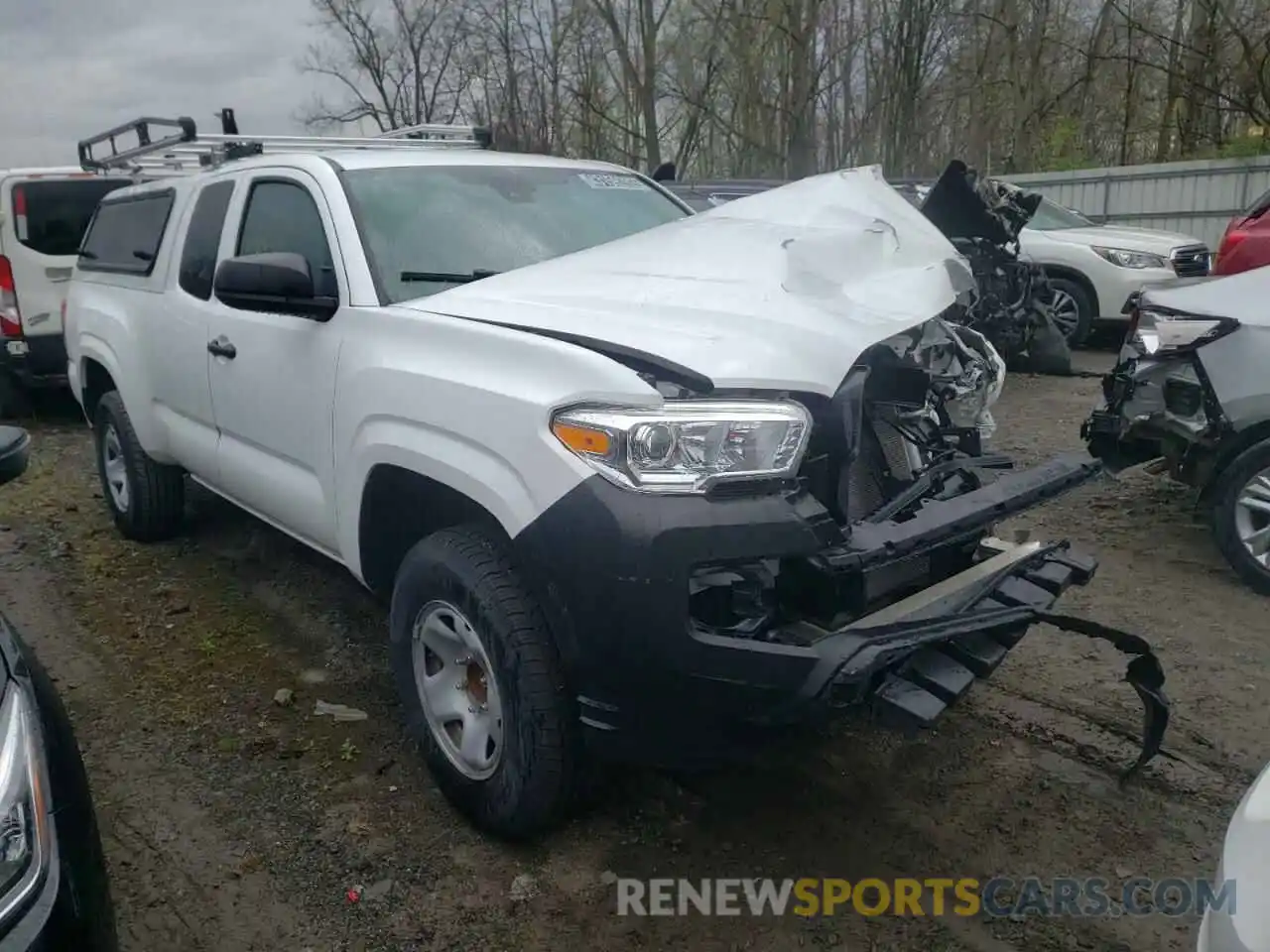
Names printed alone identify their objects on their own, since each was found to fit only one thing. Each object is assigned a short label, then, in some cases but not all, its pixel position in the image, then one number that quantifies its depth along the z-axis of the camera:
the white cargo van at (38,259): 8.50
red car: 8.95
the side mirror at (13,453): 2.48
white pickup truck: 2.46
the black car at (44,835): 1.78
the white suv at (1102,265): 10.67
